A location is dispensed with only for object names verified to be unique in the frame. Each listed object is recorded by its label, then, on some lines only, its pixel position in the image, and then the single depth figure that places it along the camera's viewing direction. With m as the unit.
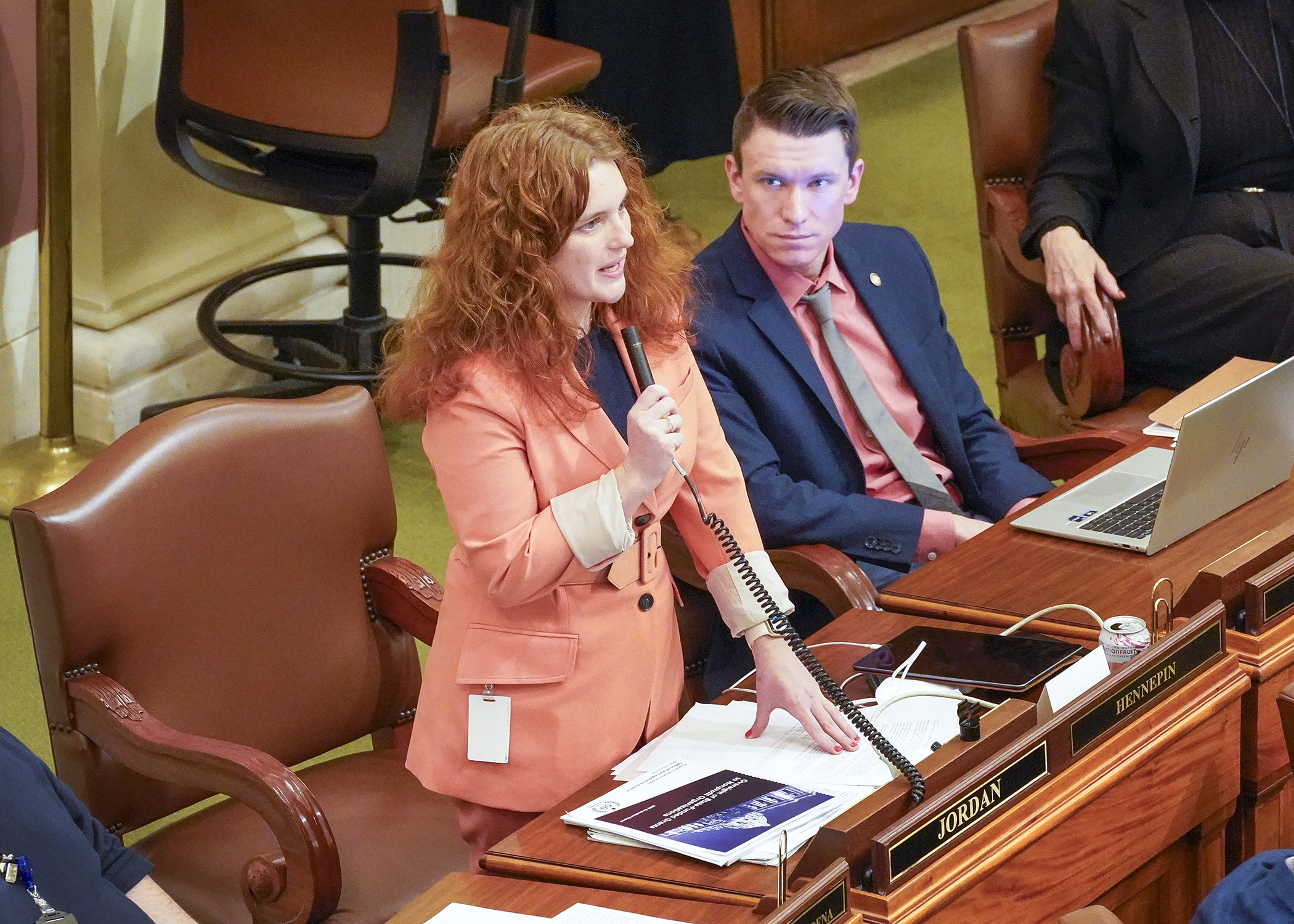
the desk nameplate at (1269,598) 12.31
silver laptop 12.64
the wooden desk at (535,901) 11.93
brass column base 14.40
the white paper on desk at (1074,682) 12.08
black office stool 14.01
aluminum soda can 12.31
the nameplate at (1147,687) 12.08
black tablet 12.37
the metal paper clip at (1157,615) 12.37
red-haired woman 12.35
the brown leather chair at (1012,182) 13.96
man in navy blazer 13.09
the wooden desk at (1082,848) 11.93
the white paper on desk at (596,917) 11.93
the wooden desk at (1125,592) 12.32
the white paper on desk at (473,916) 11.96
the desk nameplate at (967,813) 11.85
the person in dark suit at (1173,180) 13.92
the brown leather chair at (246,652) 12.41
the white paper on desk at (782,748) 12.17
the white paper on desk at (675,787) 12.00
